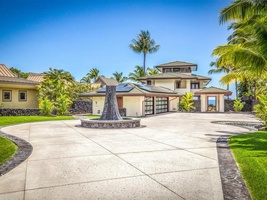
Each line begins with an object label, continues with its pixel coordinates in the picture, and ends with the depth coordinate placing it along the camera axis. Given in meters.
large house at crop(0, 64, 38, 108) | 23.63
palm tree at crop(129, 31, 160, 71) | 48.60
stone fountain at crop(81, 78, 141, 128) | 13.89
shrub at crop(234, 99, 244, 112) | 31.61
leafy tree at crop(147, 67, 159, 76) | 49.06
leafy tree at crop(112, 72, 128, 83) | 52.71
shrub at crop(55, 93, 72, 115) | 23.97
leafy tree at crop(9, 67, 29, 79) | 50.53
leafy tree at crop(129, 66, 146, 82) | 46.88
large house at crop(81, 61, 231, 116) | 24.80
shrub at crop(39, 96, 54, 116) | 22.39
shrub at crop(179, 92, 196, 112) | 32.22
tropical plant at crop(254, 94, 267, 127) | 13.24
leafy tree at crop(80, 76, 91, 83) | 61.06
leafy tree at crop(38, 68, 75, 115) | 24.07
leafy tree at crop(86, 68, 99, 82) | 61.22
